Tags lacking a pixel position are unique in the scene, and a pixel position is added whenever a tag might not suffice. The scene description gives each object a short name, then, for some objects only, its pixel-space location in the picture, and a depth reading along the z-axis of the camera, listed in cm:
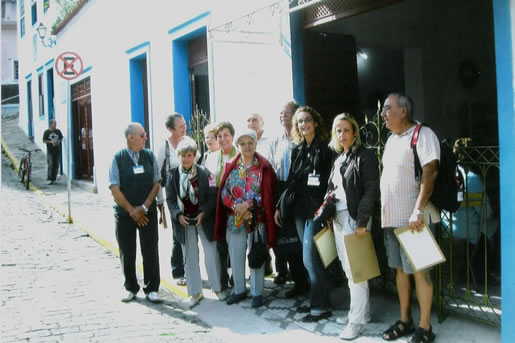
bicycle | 1583
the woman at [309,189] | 529
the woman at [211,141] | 666
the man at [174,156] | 692
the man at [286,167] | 589
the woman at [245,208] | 570
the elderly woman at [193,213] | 600
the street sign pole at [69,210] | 1105
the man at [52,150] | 1650
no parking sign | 1091
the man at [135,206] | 612
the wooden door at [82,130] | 1602
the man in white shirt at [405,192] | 437
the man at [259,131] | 629
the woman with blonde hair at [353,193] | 473
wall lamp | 1861
